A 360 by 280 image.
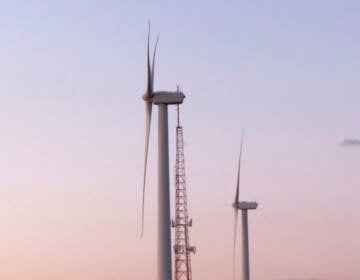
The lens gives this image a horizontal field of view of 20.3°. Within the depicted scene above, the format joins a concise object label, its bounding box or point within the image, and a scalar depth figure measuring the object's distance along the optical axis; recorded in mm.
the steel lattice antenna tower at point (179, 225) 190000
